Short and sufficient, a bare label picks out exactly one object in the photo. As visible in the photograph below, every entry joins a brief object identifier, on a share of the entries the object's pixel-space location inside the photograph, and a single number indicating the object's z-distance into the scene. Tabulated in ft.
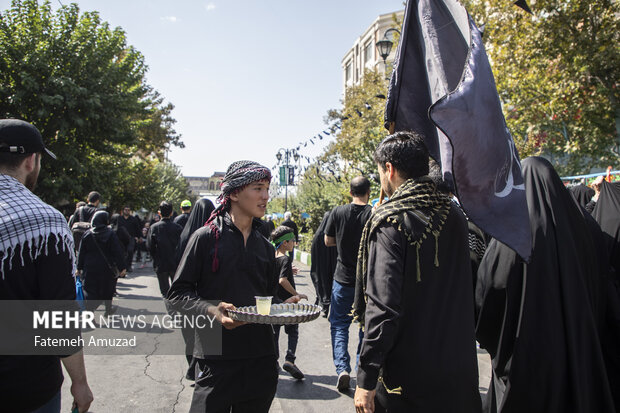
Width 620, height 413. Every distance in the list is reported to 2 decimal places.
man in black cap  6.38
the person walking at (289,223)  26.35
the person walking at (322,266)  21.04
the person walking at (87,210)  30.27
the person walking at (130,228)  51.67
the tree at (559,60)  39.78
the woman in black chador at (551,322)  7.98
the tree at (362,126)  52.70
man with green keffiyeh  7.13
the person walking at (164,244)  25.52
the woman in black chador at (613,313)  9.07
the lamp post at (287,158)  89.15
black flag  6.89
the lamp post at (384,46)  39.68
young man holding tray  8.33
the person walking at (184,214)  28.25
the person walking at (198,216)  16.99
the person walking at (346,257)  16.75
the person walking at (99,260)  24.94
